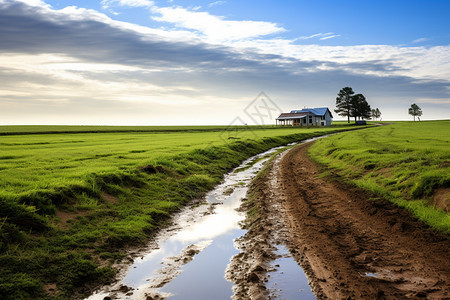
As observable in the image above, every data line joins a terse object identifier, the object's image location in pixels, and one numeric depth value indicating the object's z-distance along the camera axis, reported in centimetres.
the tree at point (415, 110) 17598
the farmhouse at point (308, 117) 10956
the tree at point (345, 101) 11825
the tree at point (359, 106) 11719
